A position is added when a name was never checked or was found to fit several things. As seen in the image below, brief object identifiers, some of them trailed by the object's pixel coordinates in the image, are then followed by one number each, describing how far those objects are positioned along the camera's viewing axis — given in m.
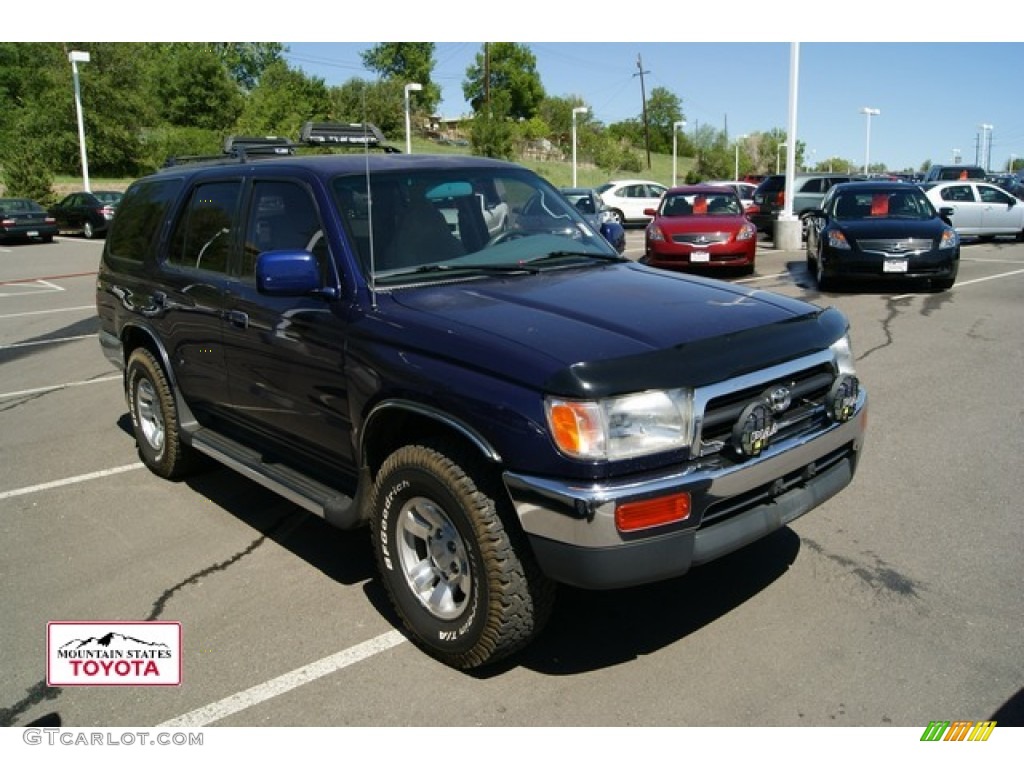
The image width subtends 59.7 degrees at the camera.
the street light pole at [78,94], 32.12
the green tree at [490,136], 42.25
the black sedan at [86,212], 30.20
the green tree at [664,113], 107.19
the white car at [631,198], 30.25
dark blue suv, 2.99
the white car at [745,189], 30.92
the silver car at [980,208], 21.33
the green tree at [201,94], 58.75
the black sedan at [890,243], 12.10
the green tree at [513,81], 91.25
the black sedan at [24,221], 28.42
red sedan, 14.51
